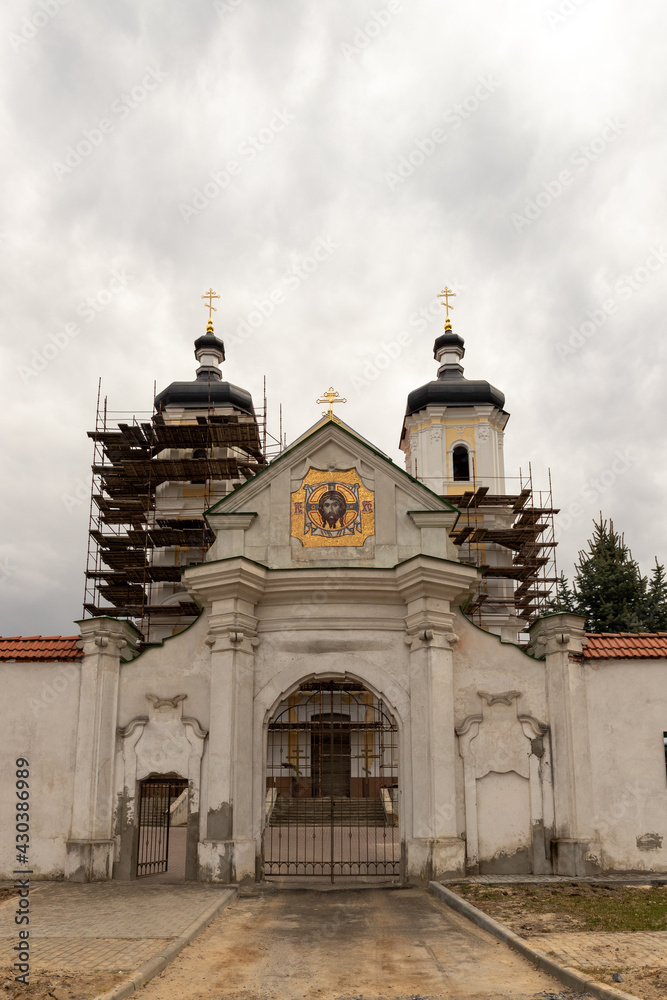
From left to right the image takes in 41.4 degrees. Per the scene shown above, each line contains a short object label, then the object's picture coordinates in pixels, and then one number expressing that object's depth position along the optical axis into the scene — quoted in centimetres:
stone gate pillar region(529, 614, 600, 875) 1519
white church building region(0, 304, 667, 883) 1539
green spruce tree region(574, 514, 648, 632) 3316
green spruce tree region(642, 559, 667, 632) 3272
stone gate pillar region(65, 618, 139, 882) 1530
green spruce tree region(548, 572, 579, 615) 3516
